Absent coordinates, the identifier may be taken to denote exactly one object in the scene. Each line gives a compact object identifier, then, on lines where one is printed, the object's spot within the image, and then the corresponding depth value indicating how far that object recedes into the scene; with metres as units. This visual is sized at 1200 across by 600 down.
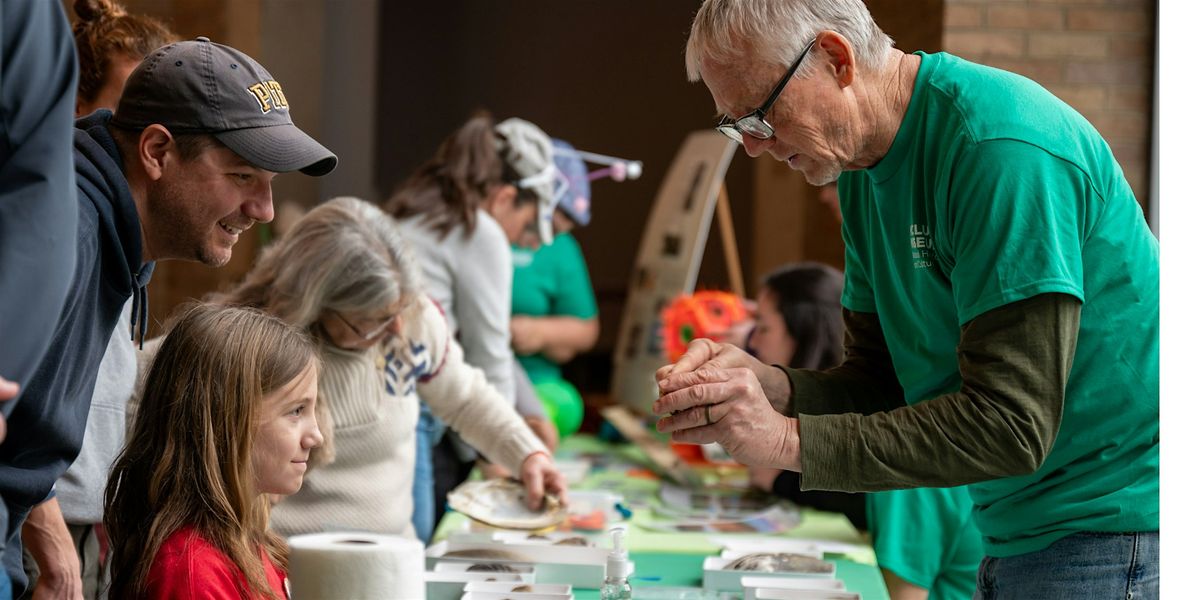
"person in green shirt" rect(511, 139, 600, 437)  4.52
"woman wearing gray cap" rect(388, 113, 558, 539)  3.57
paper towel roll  1.60
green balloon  4.44
